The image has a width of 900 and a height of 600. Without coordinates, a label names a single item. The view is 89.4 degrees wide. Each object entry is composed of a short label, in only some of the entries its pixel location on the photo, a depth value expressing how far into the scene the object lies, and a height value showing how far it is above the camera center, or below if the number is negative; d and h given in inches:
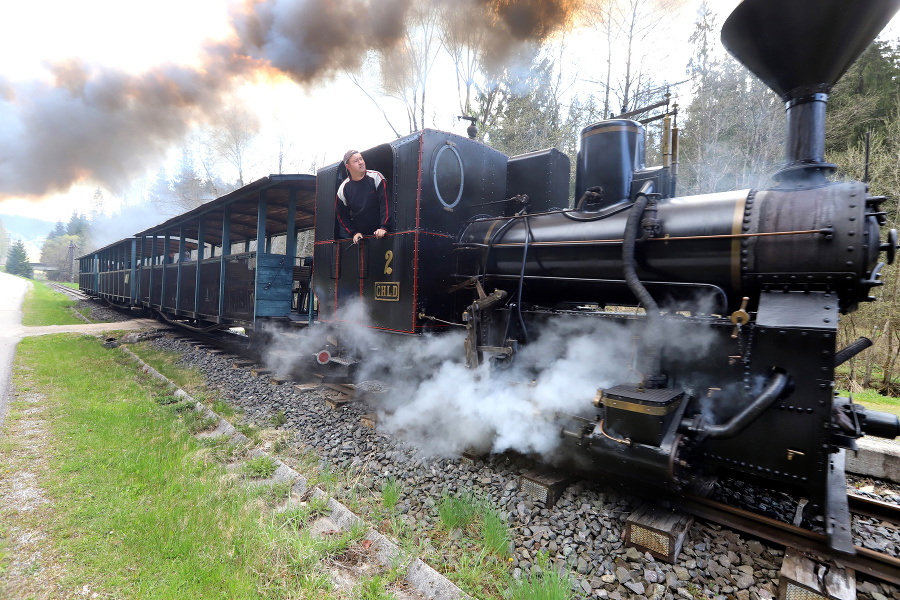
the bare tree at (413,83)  753.0 +357.5
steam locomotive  104.4 +7.8
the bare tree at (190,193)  1183.6 +233.9
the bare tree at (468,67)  733.3 +389.0
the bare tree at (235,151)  1086.1 +316.8
